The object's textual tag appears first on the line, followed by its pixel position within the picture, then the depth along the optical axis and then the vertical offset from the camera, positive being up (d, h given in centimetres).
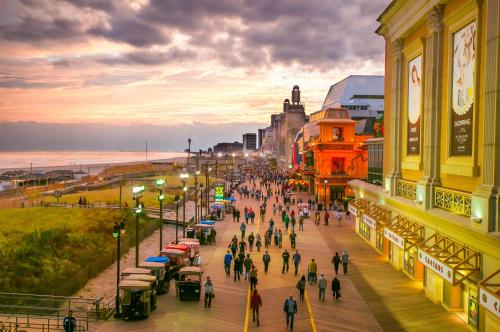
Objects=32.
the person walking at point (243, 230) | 3459 -541
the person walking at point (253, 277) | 2128 -543
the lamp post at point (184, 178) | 3786 -169
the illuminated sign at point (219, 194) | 5122 -397
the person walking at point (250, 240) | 3073 -541
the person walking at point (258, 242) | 3060 -551
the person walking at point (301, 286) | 1988 -546
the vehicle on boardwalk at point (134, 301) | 1762 -544
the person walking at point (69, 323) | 1525 -545
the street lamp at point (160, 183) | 3030 -166
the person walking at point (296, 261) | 2468 -548
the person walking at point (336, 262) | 2430 -539
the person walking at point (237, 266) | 2363 -548
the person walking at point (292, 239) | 3100 -538
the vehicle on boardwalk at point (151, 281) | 1870 -499
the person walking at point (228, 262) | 2446 -549
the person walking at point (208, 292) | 1880 -547
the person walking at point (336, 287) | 2017 -558
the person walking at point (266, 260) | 2469 -542
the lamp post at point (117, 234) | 1808 -330
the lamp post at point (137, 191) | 2625 -193
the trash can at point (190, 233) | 3522 -569
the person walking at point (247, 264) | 2312 -530
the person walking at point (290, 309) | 1647 -534
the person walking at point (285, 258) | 2486 -536
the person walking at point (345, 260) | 2495 -545
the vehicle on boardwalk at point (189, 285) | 2003 -551
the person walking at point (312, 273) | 2273 -559
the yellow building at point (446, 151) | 1445 +33
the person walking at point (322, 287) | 1995 -552
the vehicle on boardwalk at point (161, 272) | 2119 -532
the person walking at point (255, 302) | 1728 -537
